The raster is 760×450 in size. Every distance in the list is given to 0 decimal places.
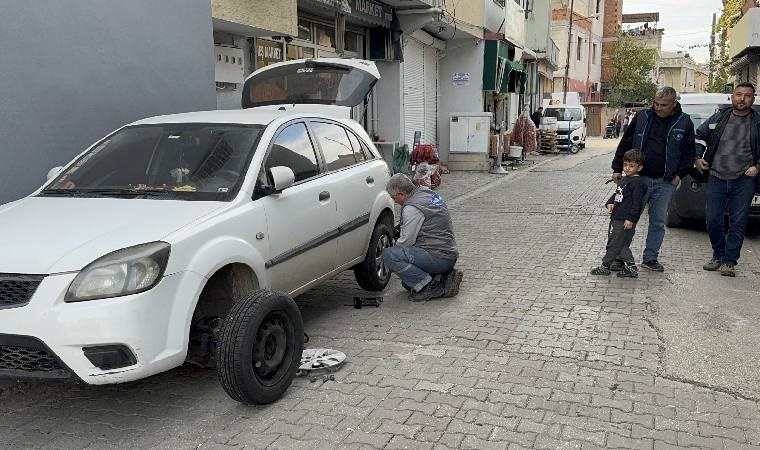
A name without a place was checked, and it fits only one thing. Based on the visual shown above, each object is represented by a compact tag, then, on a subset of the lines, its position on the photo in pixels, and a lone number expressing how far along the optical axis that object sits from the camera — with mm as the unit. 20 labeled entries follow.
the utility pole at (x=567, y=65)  36275
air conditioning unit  9406
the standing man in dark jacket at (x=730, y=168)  6546
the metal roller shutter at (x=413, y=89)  16562
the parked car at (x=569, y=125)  27453
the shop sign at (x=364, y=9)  11727
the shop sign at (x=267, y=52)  10555
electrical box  18250
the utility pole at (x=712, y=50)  40106
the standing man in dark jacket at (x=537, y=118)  27797
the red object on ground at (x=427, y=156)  13141
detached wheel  3590
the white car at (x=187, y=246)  3268
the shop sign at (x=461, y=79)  19828
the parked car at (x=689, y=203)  8500
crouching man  5879
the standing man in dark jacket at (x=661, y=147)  6648
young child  6590
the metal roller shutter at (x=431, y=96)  18703
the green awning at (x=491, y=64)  19703
